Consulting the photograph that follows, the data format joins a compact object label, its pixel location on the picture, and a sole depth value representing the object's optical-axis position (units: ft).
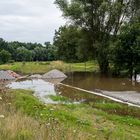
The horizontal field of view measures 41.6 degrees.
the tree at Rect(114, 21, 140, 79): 53.85
